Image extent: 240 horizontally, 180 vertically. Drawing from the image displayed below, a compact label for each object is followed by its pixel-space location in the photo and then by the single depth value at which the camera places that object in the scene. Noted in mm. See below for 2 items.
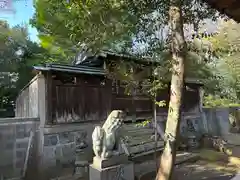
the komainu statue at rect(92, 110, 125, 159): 3719
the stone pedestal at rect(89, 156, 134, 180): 3642
